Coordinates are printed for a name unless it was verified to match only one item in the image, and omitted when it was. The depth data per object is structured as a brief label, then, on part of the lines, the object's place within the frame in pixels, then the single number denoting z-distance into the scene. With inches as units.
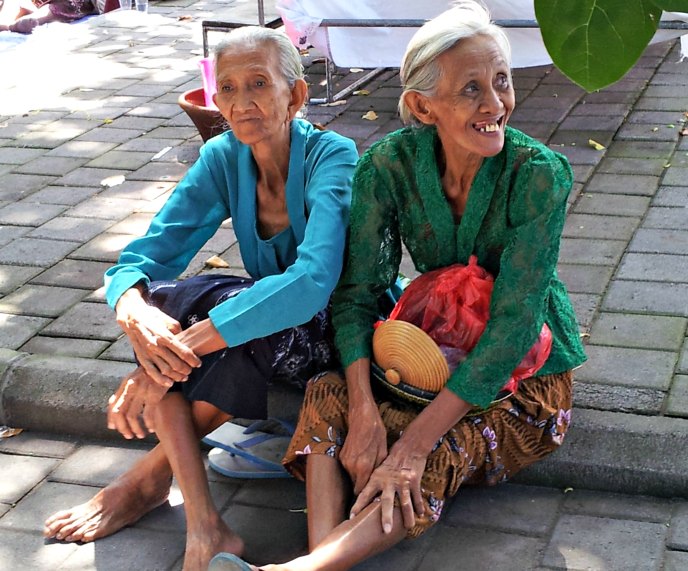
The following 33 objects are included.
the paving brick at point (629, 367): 121.6
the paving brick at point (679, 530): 102.4
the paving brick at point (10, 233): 179.0
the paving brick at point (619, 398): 116.8
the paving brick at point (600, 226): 163.9
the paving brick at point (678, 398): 115.3
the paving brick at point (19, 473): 120.9
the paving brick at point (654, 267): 147.6
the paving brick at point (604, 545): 101.0
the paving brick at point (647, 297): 138.4
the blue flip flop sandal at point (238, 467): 118.3
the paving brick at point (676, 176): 182.7
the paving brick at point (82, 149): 221.6
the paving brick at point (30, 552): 108.5
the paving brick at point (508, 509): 108.3
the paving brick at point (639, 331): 129.7
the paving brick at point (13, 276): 160.7
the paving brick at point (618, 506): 107.8
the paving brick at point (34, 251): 170.2
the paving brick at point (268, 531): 107.8
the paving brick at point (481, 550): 103.0
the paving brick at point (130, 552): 107.9
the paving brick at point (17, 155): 219.8
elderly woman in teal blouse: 104.3
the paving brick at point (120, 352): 137.5
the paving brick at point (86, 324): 144.8
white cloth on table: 229.6
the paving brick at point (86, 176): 204.8
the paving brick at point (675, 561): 99.2
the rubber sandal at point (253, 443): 117.7
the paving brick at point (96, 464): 122.6
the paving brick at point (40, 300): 152.9
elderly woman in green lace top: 99.2
